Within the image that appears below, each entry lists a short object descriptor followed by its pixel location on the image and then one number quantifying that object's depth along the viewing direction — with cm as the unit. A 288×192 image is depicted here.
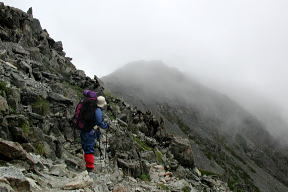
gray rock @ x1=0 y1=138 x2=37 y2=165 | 953
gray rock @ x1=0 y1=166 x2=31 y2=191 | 781
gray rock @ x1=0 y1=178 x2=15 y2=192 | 699
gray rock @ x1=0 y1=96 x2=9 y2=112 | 1266
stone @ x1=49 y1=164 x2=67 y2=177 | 1076
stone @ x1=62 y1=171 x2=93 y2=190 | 945
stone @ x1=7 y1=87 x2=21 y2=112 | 1445
